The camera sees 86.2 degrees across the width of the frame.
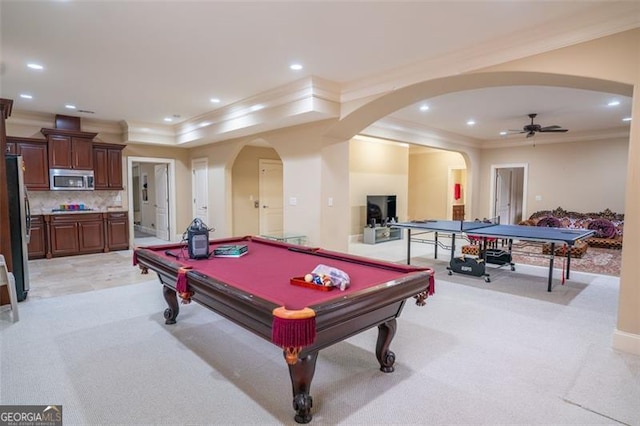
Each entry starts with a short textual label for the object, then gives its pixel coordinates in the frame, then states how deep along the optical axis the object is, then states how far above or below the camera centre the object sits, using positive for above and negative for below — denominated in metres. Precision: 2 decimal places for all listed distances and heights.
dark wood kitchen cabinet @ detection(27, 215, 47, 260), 6.37 -0.94
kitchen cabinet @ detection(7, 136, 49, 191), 6.25 +0.55
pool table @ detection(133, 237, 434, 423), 1.69 -0.60
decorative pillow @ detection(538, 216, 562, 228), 7.89 -0.66
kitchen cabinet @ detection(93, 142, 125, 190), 7.05 +0.52
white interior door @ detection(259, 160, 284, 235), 8.51 -0.14
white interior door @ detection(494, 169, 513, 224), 10.16 -0.02
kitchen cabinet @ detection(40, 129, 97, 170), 6.52 +0.81
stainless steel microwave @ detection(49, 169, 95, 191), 6.57 +0.20
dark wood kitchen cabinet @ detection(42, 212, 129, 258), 6.52 -0.87
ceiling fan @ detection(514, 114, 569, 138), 6.23 +1.20
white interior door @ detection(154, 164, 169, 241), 8.69 -0.27
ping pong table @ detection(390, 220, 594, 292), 4.42 -0.55
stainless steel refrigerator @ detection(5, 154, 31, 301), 4.06 -0.40
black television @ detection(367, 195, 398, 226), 8.98 -0.45
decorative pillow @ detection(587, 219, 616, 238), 7.57 -0.76
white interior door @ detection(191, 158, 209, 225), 8.12 +0.07
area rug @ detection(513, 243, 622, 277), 5.60 -1.22
